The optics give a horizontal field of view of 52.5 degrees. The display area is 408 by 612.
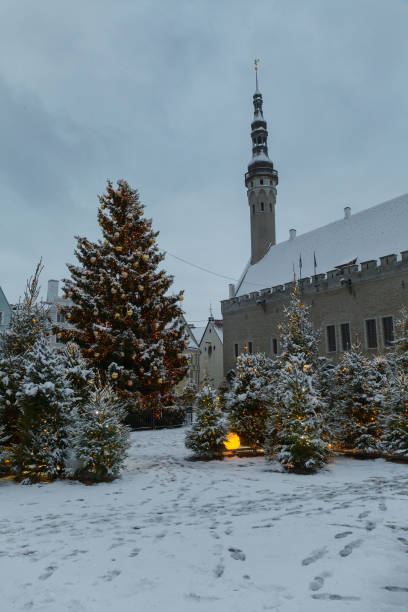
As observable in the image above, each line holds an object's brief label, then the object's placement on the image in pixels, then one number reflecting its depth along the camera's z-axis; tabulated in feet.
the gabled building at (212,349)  171.32
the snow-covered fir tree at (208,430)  34.22
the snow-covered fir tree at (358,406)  34.73
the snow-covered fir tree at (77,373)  33.99
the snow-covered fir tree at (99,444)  26.66
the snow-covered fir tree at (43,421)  26.89
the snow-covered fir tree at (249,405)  36.99
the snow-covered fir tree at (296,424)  29.17
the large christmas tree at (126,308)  56.54
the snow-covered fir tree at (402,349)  57.11
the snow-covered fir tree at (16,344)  30.66
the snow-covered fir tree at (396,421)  32.60
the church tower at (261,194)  148.66
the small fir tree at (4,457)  27.10
